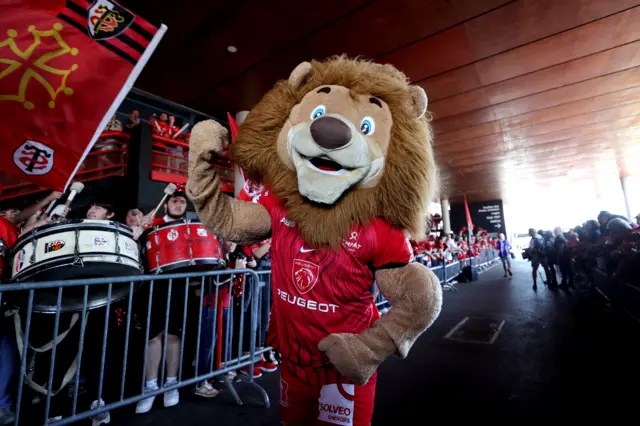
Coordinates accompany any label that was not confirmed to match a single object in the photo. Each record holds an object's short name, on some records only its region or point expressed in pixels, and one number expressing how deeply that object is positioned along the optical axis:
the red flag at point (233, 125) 2.81
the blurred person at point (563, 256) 8.56
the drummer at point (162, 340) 2.60
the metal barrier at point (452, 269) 6.62
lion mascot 1.11
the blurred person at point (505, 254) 12.39
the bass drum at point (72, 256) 1.85
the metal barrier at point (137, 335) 2.20
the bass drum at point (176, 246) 2.45
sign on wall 19.64
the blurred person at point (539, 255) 8.84
